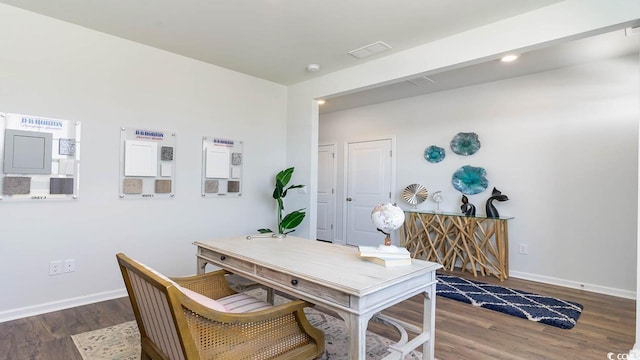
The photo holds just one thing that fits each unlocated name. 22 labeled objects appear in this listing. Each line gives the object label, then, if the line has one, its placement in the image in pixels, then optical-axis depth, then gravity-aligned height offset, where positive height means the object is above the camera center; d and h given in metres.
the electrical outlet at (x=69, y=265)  2.89 -0.74
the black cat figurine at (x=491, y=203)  4.10 -0.21
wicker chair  1.27 -0.64
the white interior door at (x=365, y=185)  5.43 +0.00
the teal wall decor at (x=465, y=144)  4.45 +0.58
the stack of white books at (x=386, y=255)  1.83 -0.40
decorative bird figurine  4.28 -0.28
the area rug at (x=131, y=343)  2.16 -1.12
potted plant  3.90 -0.29
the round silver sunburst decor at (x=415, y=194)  4.89 -0.13
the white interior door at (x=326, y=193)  6.22 -0.16
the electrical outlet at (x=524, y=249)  4.06 -0.76
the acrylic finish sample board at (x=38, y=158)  2.63 +0.18
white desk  1.47 -0.48
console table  4.04 -0.72
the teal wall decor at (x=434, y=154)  4.77 +0.46
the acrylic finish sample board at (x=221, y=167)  3.77 +0.18
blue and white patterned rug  2.83 -1.10
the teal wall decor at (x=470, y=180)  4.37 +0.08
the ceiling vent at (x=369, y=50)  3.22 +1.35
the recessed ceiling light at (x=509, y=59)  3.33 +1.33
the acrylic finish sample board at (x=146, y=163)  3.20 +0.18
